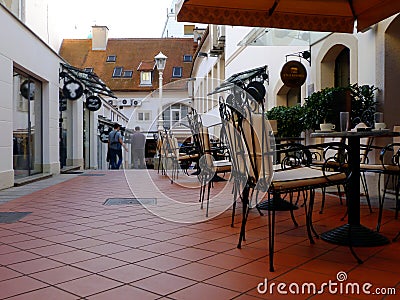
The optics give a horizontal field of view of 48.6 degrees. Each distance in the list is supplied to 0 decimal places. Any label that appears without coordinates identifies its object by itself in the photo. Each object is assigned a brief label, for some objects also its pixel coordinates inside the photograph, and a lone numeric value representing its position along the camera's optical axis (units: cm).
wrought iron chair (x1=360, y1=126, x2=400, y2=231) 325
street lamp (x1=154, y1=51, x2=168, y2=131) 1341
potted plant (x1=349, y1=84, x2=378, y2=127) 504
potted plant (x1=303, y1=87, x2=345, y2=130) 514
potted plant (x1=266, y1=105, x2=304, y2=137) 651
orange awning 425
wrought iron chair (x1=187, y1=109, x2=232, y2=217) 407
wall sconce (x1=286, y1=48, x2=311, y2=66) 750
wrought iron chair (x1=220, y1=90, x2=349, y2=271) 252
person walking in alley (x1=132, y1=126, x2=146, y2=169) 1104
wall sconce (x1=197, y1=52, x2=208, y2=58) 1821
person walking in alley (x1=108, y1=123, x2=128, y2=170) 1188
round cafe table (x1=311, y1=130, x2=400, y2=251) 279
